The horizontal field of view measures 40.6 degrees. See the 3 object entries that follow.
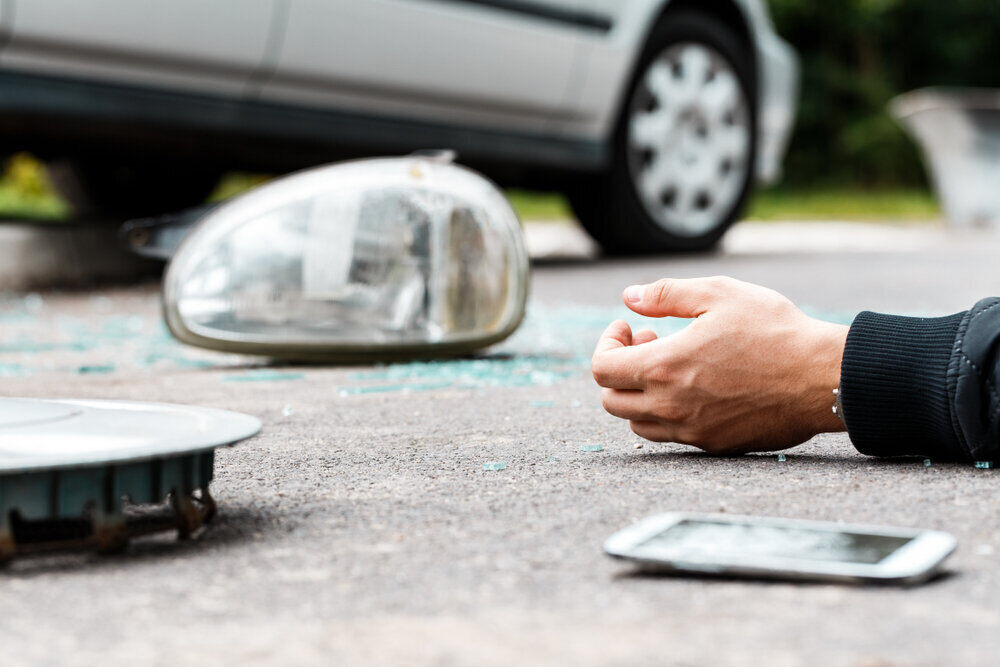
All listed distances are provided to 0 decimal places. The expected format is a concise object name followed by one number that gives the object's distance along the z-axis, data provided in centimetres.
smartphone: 100
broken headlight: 242
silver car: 347
